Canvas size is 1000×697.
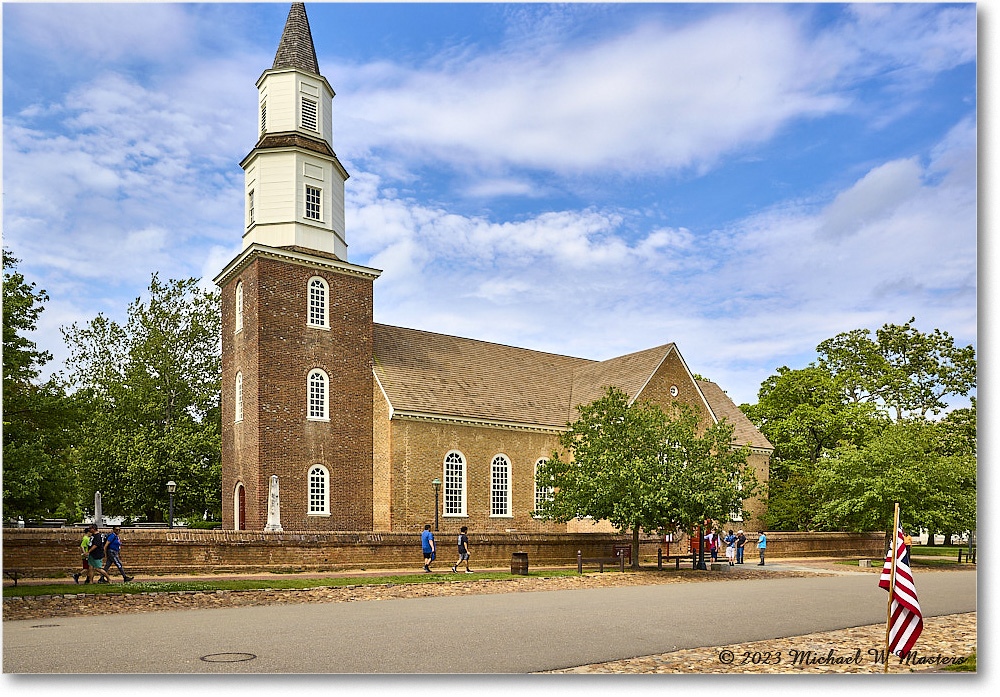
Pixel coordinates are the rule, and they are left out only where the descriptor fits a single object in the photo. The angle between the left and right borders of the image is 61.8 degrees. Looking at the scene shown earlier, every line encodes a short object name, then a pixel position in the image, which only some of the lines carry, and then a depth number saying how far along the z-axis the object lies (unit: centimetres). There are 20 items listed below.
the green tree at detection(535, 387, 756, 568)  2469
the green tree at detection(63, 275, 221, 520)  4147
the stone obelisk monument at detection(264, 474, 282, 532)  2760
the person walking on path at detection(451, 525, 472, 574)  2440
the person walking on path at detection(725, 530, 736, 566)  3064
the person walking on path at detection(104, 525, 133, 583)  1951
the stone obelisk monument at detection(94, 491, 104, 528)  3688
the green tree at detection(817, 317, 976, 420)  1864
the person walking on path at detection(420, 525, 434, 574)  2391
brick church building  2911
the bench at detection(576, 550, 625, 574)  2416
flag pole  926
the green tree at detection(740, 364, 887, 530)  3953
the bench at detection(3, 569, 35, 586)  1846
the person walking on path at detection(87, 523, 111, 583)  1906
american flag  956
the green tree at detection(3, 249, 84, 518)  1838
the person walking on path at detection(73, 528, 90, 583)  1894
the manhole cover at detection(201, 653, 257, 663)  1060
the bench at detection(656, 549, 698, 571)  2645
